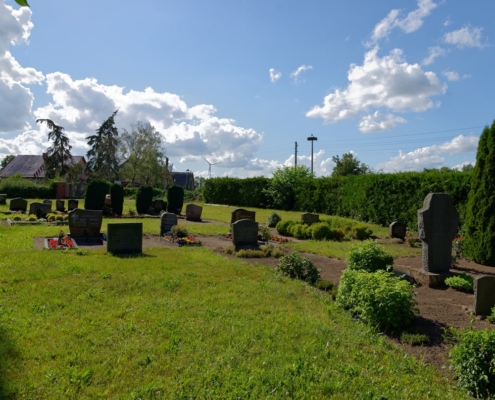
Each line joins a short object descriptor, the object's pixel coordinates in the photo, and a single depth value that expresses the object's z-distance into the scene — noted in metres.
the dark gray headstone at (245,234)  13.27
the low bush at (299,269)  8.90
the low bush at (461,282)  8.27
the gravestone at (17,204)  27.02
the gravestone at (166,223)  16.00
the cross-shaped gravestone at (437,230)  9.38
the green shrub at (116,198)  26.34
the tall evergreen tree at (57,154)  54.25
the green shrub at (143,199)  27.38
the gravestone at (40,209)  23.08
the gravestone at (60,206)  26.62
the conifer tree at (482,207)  11.86
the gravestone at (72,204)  27.57
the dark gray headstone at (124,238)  11.32
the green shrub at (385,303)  5.80
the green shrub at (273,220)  21.75
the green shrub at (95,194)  24.66
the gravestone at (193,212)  24.70
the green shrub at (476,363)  4.06
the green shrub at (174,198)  28.42
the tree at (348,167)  56.34
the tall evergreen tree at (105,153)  57.31
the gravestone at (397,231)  17.95
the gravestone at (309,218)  19.94
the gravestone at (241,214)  20.09
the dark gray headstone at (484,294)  6.37
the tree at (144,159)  56.53
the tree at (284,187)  35.00
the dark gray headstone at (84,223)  14.78
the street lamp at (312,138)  48.41
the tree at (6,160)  87.00
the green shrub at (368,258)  8.57
